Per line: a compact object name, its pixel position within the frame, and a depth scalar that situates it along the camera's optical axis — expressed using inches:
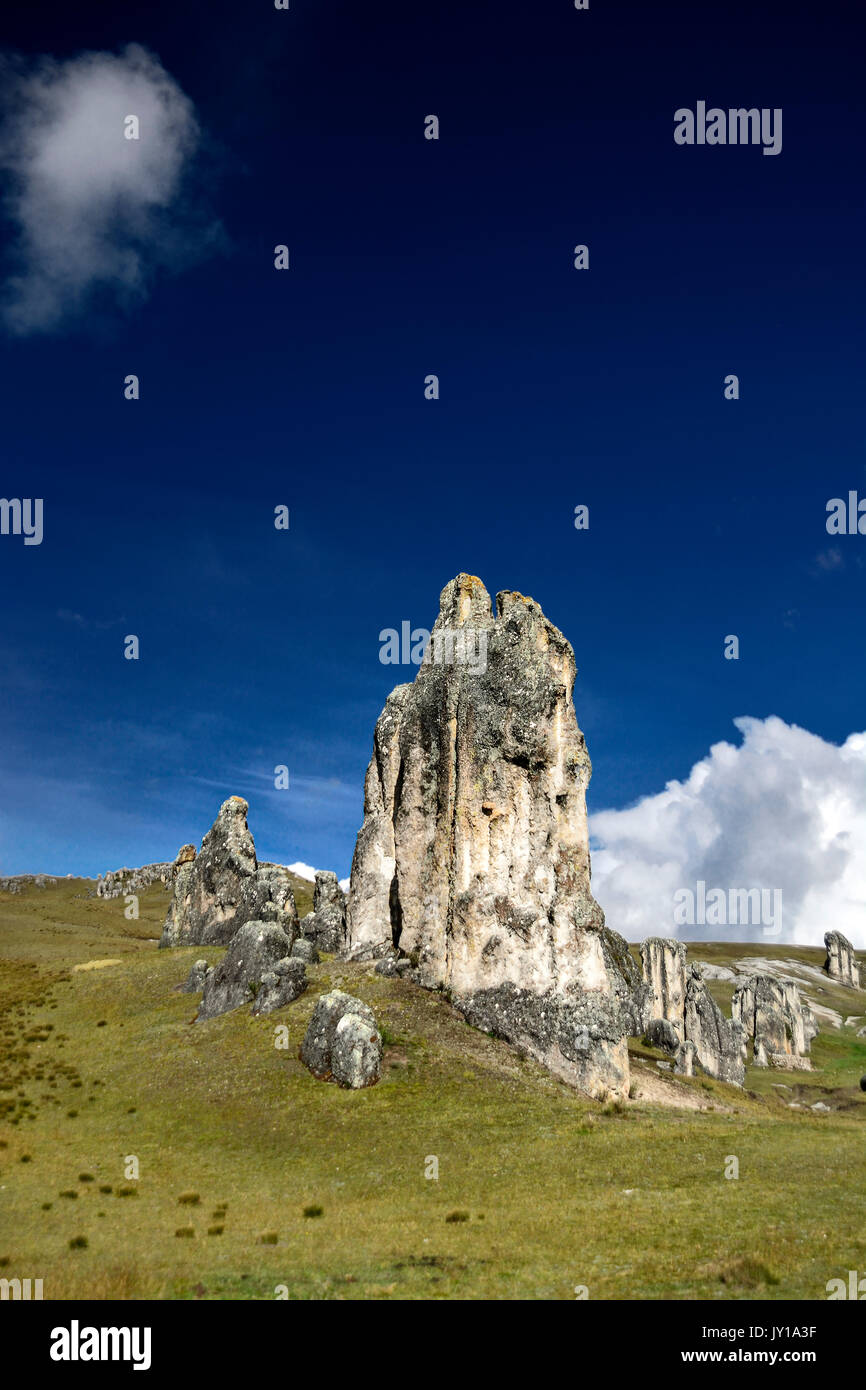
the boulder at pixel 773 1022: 3595.0
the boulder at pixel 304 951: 1924.5
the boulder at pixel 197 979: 1968.5
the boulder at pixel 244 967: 1723.7
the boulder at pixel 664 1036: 2677.2
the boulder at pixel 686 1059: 2432.3
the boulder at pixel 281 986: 1658.5
